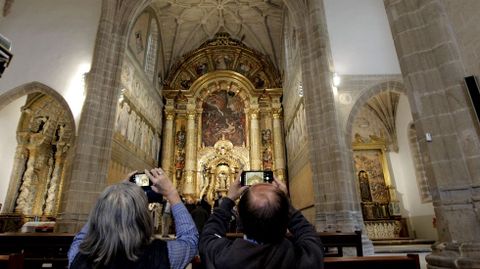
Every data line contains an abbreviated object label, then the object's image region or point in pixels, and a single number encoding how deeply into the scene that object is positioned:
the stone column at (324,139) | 7.96
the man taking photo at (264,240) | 1.33
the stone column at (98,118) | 8.52
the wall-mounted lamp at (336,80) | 9.26
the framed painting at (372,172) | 12.91
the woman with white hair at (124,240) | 1.31
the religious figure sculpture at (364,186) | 12.95
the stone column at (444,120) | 3.03
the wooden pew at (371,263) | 2.36
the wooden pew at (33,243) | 4.39
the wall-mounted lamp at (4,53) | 4.14
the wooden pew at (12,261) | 2.09
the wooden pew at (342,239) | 4.43
